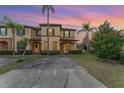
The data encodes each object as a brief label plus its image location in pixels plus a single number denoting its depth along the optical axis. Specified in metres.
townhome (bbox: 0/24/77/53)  14.30
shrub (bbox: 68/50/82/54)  13.97
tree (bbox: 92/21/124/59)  9.98
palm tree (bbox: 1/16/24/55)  12.77
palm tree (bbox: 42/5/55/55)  13.27
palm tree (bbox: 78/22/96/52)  16.07
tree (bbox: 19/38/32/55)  13.64
